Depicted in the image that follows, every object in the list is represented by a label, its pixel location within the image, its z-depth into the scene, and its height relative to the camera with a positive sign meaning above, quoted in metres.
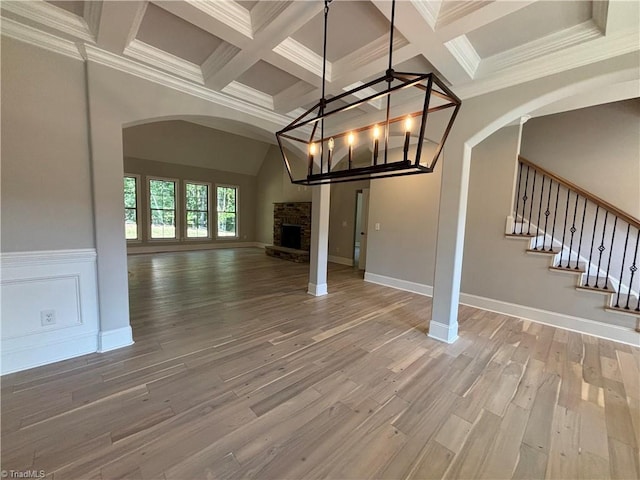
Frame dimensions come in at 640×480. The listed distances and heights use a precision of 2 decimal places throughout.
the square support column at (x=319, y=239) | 4.43 -0.37
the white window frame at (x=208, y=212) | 9.20 +0.05
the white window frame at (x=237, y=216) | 10.34 -0.06
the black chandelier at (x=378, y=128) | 1.36 +1.15
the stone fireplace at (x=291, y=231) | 8.09 -0.50
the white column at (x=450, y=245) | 2.88 -0.26
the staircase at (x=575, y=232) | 3.35 -0.07
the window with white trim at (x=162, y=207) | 8.60 +0.14
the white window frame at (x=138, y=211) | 8.17 -0.01
